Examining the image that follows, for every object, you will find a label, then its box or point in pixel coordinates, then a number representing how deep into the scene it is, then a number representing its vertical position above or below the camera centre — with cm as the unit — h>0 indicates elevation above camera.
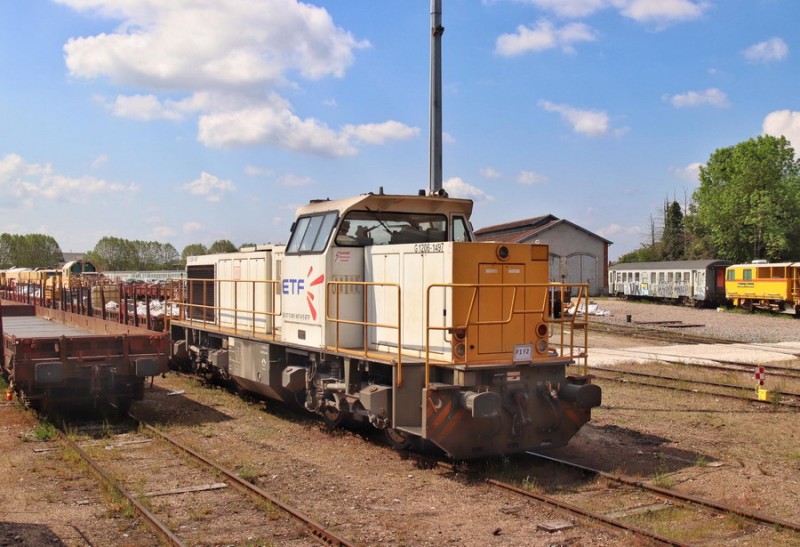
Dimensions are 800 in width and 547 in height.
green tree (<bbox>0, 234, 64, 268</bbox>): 10006 +416
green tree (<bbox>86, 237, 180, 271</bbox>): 10650 +392
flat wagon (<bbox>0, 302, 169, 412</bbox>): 989 -126
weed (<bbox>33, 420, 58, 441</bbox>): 956 -213
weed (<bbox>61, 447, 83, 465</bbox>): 840 -217
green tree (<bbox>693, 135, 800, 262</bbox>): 5141 +545
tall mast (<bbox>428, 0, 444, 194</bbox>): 1622 +431
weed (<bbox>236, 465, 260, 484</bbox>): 766 -221
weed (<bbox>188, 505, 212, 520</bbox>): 646 -222
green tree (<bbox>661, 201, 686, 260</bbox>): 7006 +433
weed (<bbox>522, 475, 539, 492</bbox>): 732 -223
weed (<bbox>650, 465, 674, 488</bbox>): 749 -225
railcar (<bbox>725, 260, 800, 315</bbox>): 3406 -56
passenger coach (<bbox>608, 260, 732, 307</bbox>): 4075 -34
